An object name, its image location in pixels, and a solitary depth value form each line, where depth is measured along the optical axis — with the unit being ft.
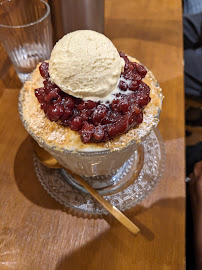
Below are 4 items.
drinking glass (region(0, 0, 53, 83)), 0.79
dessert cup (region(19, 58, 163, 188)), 0.49
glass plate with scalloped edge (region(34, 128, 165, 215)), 0.62
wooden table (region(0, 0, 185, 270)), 0.54
